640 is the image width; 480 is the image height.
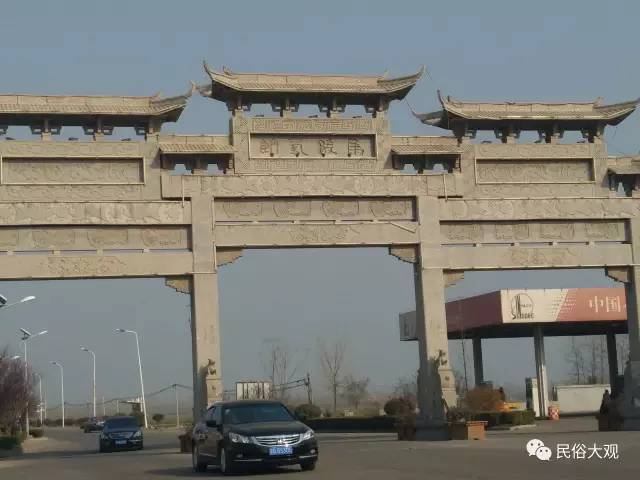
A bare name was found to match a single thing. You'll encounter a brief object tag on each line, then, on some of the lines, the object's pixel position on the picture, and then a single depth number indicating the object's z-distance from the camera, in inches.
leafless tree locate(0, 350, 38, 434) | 1684.3
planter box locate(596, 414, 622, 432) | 1000.2
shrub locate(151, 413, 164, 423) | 2994.6
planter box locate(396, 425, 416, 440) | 1021.2
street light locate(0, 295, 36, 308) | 1195.7
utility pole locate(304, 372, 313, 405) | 2042.6
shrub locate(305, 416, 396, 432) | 1443.2
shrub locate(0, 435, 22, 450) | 1322.6
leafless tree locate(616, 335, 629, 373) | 2276.6
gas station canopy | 1562.5
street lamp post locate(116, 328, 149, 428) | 2485.4
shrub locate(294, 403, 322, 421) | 1724.9
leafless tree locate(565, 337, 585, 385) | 2765.7
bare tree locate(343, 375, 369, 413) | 2508.6
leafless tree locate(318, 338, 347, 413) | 2158.0
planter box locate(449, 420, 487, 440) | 948.0
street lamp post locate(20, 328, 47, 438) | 1985.2
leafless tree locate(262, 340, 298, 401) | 1958.4
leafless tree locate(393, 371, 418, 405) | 2269.4
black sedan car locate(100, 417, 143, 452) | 1237.1
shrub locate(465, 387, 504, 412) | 1395.2
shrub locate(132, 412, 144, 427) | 2575.8
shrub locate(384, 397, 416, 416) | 1146.0
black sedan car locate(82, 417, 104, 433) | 2516.5
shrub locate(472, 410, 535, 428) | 1337.4
